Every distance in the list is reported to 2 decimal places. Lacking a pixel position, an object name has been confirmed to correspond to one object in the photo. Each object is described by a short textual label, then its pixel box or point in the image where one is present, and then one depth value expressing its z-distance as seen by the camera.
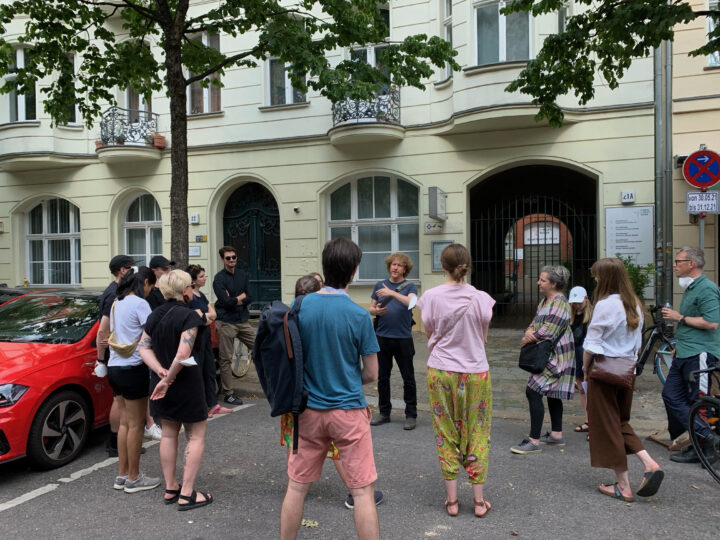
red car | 4.30
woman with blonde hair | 3.77
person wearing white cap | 5.14
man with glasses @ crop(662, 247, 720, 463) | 4.54
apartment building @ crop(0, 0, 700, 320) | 10.35
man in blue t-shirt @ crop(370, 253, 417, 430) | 5.51
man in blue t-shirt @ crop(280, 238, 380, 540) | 2.88
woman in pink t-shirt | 3.70
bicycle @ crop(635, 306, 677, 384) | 6.72
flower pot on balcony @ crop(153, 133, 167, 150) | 13.52
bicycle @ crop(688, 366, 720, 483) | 4.16
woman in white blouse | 3.88
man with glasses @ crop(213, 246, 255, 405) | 6.94
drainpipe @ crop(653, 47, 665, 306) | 9.75
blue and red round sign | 7.47
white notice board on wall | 10.04
